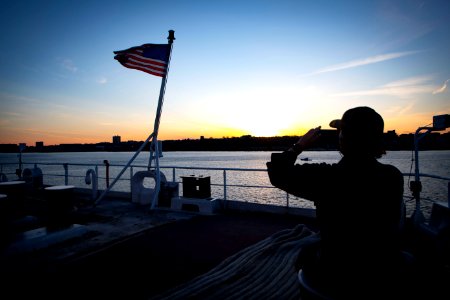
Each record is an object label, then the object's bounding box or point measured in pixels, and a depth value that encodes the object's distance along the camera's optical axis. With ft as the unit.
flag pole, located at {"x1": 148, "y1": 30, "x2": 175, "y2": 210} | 24.73
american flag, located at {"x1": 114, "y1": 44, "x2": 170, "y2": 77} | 23.49
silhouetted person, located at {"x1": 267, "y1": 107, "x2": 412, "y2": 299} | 4.32
